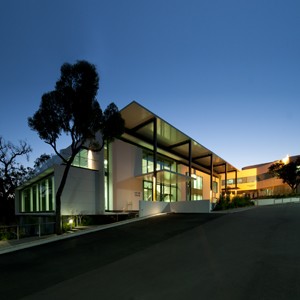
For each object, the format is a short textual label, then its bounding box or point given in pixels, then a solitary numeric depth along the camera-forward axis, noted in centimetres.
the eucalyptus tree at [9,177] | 2550
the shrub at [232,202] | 2073
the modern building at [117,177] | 1972
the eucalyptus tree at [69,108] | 1384
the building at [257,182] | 5579
